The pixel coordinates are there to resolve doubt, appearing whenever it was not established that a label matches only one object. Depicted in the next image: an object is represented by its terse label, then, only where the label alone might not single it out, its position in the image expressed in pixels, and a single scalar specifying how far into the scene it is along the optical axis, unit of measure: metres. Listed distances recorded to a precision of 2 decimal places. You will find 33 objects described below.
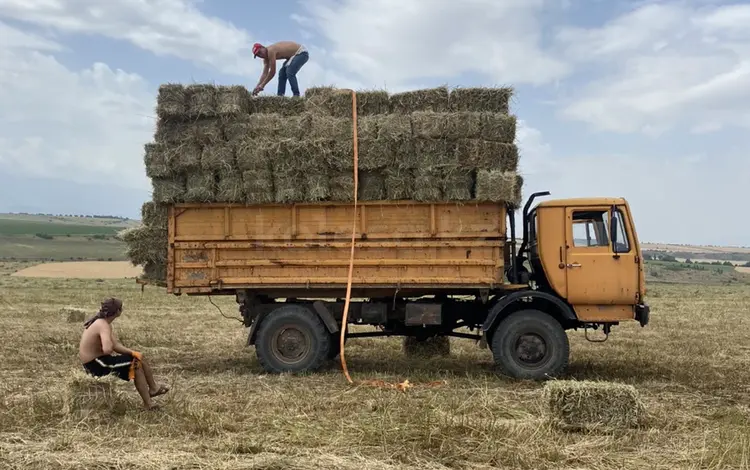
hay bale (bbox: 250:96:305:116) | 10.95
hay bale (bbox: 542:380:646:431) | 7.18
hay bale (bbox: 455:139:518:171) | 10.27
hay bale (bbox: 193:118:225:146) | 10.59
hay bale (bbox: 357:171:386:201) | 10.46
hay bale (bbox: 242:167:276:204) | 10.49
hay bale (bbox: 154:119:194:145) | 10.64
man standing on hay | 11.42
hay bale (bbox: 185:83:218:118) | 10.57
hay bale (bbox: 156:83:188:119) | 10.56
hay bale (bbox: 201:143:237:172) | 10.55
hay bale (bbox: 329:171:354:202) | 10.44
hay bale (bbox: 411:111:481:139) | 10.30
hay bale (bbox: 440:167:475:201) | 10.25
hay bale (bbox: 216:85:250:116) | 10.54
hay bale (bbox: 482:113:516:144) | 10.32
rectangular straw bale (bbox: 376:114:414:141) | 10.37
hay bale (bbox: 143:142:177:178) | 10.57
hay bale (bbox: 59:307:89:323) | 17.14
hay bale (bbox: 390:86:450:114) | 10.63
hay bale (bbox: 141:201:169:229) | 10.83
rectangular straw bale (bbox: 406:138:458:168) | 10.34
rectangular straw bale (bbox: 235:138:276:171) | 10.48
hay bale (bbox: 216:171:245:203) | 10.54
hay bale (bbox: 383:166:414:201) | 10.39
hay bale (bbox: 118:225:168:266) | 10.81
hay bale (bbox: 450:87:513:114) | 10.56
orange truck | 10.24
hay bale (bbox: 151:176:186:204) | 10.62
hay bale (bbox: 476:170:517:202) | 10.08
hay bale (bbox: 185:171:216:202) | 10.57
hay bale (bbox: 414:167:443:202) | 10.30
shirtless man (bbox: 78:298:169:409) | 7.74
